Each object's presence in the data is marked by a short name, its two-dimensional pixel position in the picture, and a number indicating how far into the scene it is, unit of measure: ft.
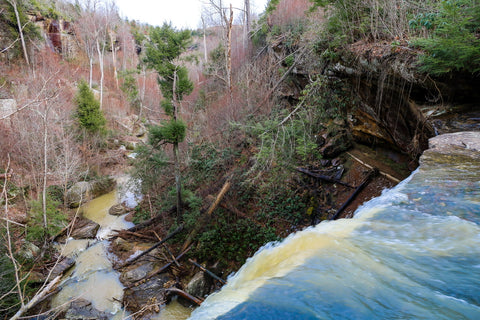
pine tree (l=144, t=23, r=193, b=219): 38.24
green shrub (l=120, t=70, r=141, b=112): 87.71
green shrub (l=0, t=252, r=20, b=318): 19.52
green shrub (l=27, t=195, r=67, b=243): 29.71
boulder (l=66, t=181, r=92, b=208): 44.04
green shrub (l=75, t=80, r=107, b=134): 56.65
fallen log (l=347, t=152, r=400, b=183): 22.30
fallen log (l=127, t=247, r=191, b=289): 27.17
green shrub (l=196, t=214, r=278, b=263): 28.50
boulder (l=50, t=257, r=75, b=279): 28.68
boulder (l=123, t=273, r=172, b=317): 24.66
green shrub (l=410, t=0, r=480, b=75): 11.26
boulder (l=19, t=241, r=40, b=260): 28.12
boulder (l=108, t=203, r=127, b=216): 44.01
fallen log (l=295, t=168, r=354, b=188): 26.03
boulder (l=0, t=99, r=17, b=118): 44.37
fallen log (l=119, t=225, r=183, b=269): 30.21
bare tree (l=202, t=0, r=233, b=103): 41.69
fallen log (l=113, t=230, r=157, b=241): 35.20
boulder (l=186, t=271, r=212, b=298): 26.07
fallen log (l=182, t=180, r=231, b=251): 31.32
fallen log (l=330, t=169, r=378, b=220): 23.96
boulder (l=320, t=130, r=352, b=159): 28.30
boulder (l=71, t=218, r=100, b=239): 36.70
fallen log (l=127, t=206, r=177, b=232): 36.63
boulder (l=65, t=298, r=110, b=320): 22.82
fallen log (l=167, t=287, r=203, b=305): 23.92
